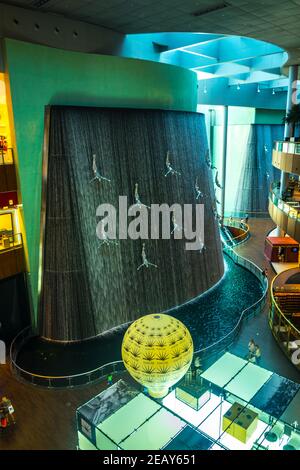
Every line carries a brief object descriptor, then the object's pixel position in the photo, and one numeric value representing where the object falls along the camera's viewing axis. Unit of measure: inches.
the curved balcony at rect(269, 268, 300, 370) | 441.7
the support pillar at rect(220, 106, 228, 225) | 1085.4
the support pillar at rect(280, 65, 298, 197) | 783.1
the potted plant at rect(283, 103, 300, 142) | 767.7
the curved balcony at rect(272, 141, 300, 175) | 621.0
